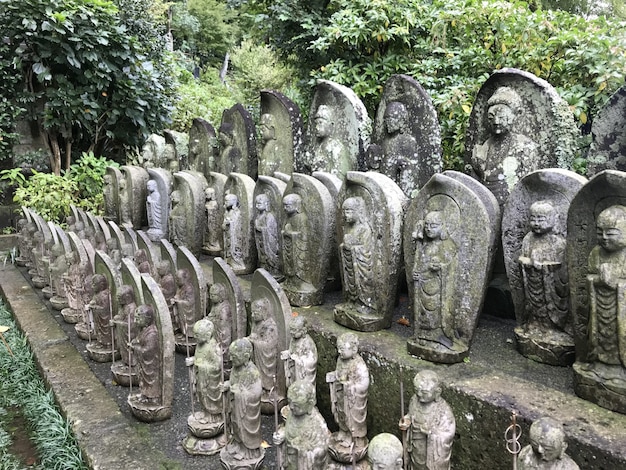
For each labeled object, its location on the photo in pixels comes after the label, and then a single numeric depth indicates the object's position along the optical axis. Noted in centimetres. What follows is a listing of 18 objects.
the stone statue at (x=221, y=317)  454
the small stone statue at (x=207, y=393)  367
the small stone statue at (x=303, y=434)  292
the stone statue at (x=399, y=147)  567
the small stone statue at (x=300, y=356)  365
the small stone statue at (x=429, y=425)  290
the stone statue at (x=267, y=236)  559
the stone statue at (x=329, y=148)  646
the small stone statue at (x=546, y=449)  225
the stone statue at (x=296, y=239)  496
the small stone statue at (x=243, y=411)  340
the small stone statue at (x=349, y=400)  339
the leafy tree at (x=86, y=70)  1089
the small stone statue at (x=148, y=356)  398
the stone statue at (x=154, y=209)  802
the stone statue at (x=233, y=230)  624
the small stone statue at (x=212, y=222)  702
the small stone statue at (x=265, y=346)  402
